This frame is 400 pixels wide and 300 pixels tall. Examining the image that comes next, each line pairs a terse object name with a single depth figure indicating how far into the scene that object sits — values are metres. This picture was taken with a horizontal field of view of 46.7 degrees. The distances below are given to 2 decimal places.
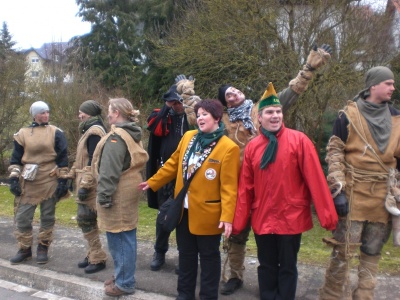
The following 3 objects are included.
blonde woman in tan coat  4.25
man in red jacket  3.52
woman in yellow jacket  3.84
